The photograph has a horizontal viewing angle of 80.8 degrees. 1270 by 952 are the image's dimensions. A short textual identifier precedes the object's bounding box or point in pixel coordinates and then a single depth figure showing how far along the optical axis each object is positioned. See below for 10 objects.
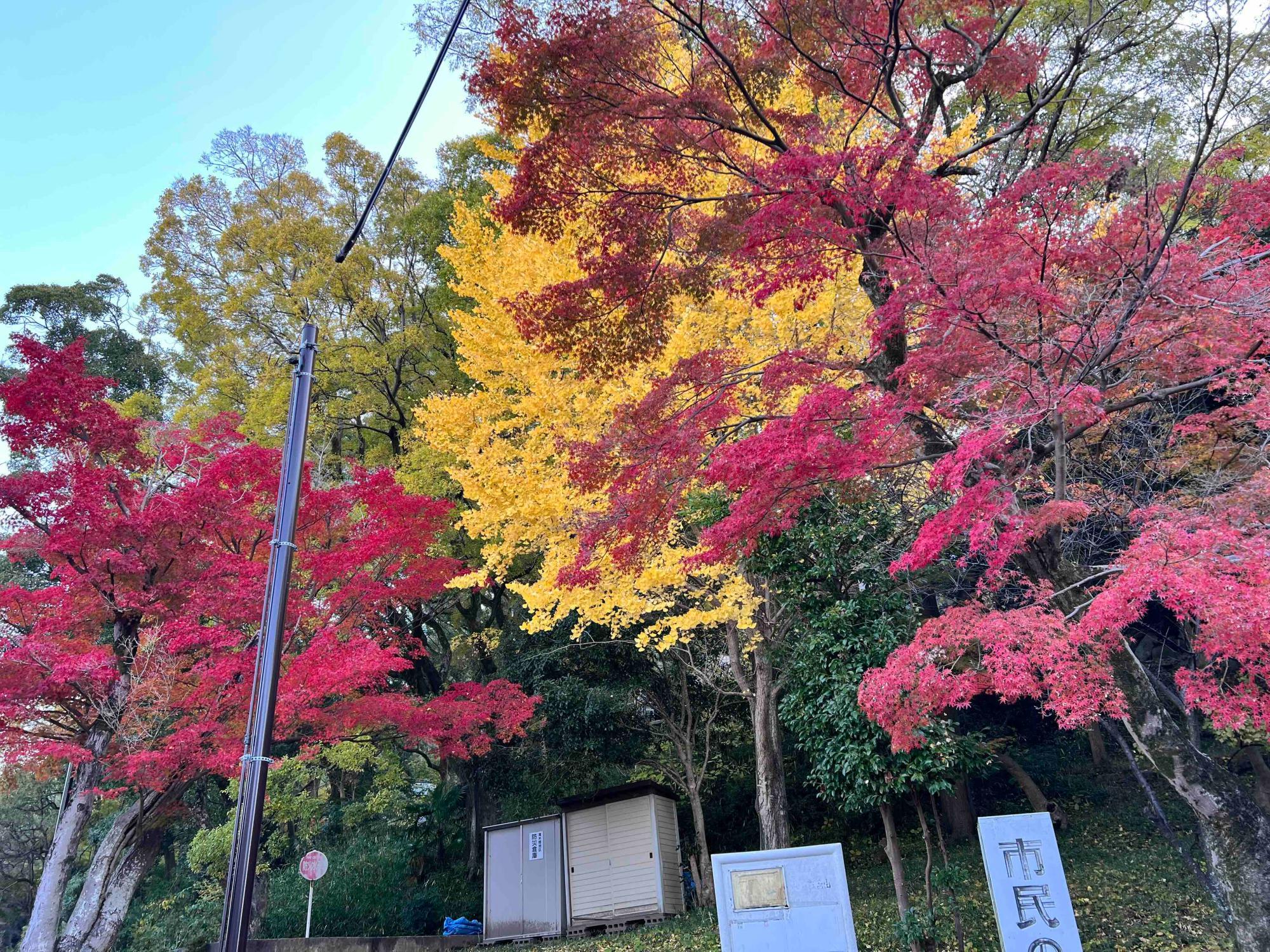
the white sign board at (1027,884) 5.29
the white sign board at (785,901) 5.26
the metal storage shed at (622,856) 10.88
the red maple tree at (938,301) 5.60
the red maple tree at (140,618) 8.12
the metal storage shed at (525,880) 11.27
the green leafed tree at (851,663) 7.46
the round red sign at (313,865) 10.27
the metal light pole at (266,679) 3.25
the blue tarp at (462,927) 12.05
